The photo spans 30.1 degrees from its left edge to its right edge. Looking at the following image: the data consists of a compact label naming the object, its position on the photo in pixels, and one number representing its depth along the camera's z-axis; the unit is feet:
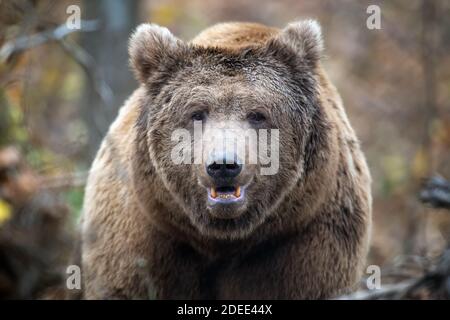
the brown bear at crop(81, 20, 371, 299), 18.97
